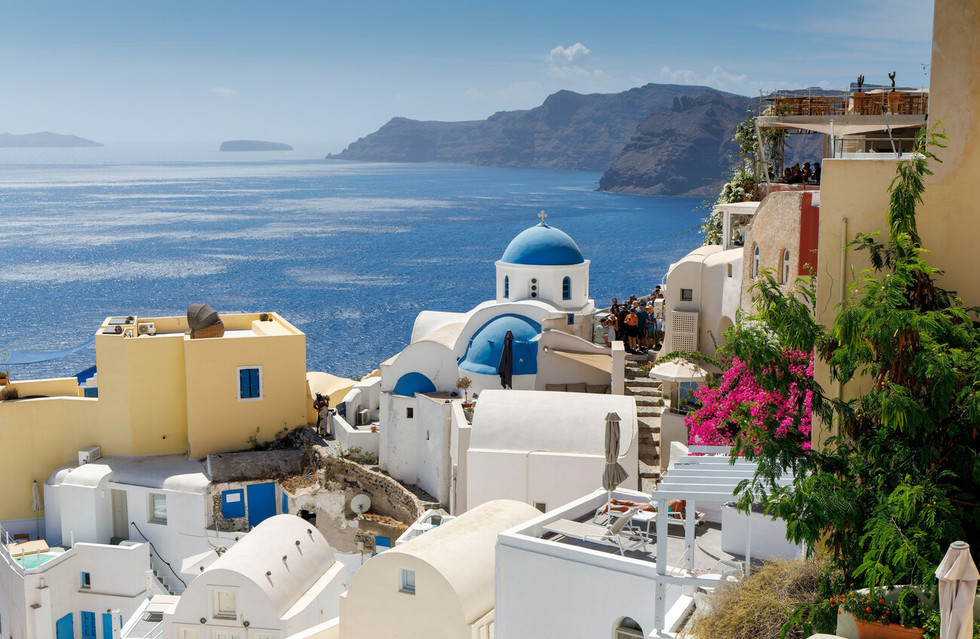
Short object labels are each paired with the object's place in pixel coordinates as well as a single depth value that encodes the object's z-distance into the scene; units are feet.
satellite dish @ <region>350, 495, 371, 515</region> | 89.86
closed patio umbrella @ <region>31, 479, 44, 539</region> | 95.20
